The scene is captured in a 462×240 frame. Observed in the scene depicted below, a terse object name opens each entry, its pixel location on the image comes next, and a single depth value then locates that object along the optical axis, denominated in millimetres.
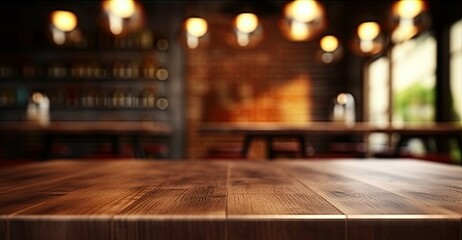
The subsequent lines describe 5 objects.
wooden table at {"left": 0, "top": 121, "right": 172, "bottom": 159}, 4047
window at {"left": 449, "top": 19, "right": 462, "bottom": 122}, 4410
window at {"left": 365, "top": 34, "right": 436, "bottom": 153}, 5062
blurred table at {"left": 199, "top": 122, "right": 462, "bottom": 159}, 3793
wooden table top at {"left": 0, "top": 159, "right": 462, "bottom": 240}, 610
